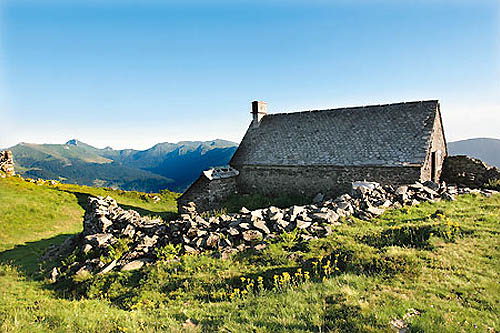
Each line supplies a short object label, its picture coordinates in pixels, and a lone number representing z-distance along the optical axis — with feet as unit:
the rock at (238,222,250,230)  38.42
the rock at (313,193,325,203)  68.28
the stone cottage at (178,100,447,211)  66.74
